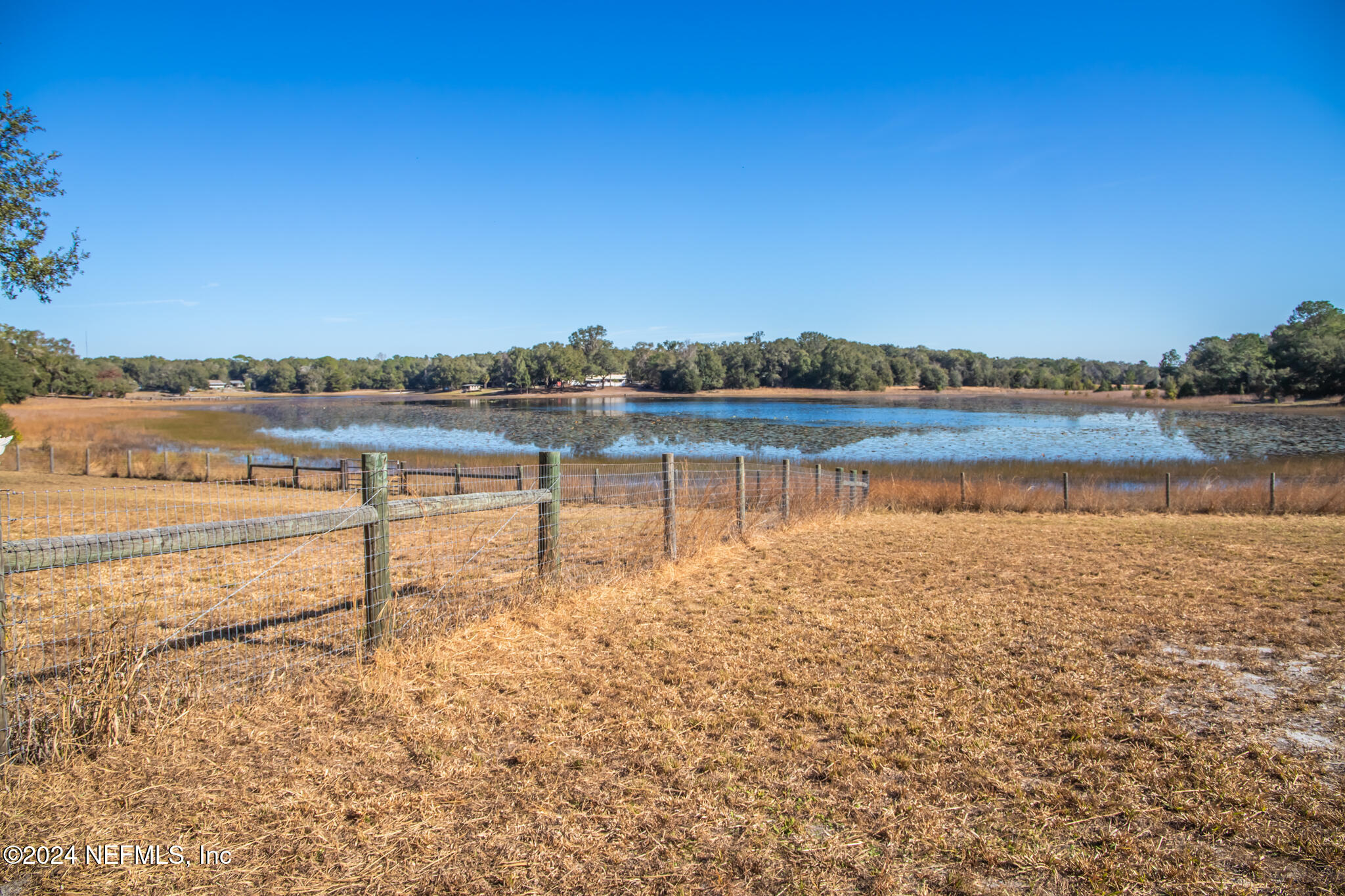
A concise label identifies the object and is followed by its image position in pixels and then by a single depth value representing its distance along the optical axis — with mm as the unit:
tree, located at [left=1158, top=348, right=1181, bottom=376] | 126538
